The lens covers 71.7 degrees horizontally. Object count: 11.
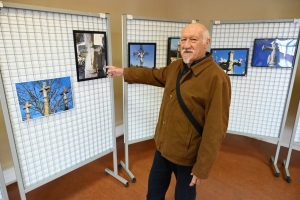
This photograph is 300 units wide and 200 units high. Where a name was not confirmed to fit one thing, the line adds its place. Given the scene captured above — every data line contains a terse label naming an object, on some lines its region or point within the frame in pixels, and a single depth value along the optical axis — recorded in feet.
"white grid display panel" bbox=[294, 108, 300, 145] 7.62
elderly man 3.85
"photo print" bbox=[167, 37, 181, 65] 7.46
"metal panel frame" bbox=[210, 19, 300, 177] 7.19
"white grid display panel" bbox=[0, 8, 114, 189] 4.54
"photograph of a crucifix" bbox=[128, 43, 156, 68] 6.72
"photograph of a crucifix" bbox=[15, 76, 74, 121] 4.79
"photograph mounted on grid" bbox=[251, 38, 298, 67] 7.23
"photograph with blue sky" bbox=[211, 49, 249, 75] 7.80
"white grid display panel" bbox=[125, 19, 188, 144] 6.75
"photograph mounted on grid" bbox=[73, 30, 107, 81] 5.57
